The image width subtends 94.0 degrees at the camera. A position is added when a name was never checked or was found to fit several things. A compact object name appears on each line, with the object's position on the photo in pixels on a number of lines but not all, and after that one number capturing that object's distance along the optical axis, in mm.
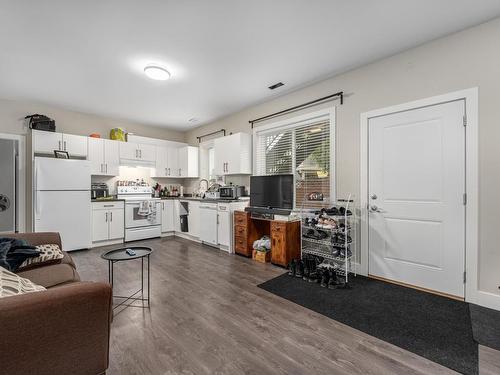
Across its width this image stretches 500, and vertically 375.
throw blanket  1792
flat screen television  3719
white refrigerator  3980
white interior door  2457
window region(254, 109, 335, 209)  3523
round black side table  2112
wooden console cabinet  3436
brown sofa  928
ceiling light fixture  3032
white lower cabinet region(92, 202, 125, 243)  4598
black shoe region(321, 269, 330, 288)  2809
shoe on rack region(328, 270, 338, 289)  2748
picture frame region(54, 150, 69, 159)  4305
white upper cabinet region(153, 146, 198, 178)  5873
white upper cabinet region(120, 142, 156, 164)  5207
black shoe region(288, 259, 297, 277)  3131
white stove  4973
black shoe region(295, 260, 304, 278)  3096
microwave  4566
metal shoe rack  2993
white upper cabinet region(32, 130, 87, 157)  4180
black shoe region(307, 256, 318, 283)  2973
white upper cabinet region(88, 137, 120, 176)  4777
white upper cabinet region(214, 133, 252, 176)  4551
